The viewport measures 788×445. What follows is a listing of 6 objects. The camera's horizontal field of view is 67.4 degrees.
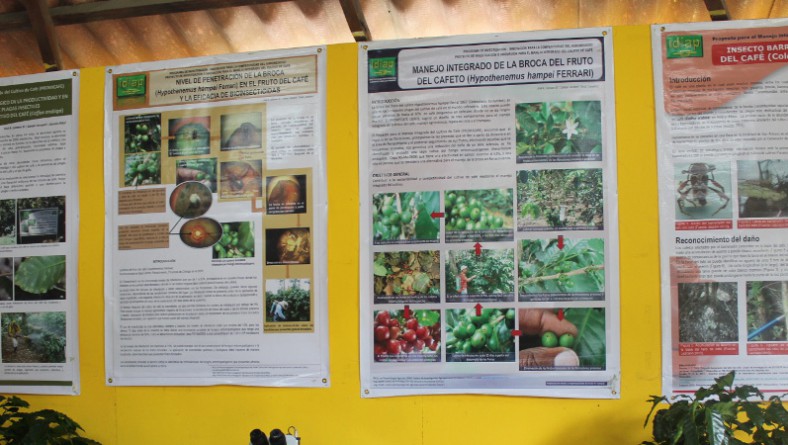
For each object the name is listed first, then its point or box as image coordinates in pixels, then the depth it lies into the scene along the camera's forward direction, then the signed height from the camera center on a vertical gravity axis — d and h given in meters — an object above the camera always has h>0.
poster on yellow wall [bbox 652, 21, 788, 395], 2.07 +0.10
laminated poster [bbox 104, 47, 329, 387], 2.28 +0.07
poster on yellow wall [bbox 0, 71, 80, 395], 2.43 +0.03
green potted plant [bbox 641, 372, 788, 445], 1.71 -0.55
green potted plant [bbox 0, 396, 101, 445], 2.07 -0.67
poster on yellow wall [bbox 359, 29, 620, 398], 2.14 +0.07
